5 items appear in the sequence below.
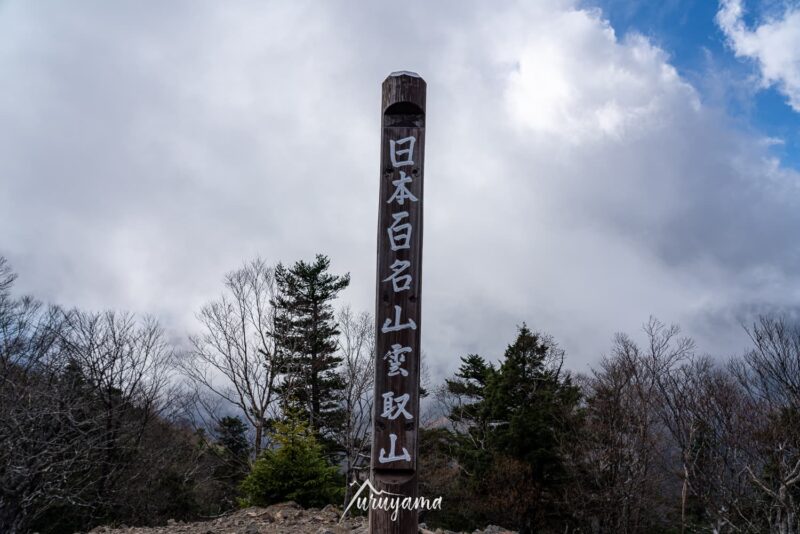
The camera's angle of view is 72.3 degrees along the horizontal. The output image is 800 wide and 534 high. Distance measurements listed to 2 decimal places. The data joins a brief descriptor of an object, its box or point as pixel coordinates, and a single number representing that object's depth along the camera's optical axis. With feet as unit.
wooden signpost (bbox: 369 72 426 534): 10.43
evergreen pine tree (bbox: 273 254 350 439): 66.03
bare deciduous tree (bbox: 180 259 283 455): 58.85
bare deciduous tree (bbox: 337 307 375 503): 57.36
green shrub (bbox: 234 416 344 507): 37.93
